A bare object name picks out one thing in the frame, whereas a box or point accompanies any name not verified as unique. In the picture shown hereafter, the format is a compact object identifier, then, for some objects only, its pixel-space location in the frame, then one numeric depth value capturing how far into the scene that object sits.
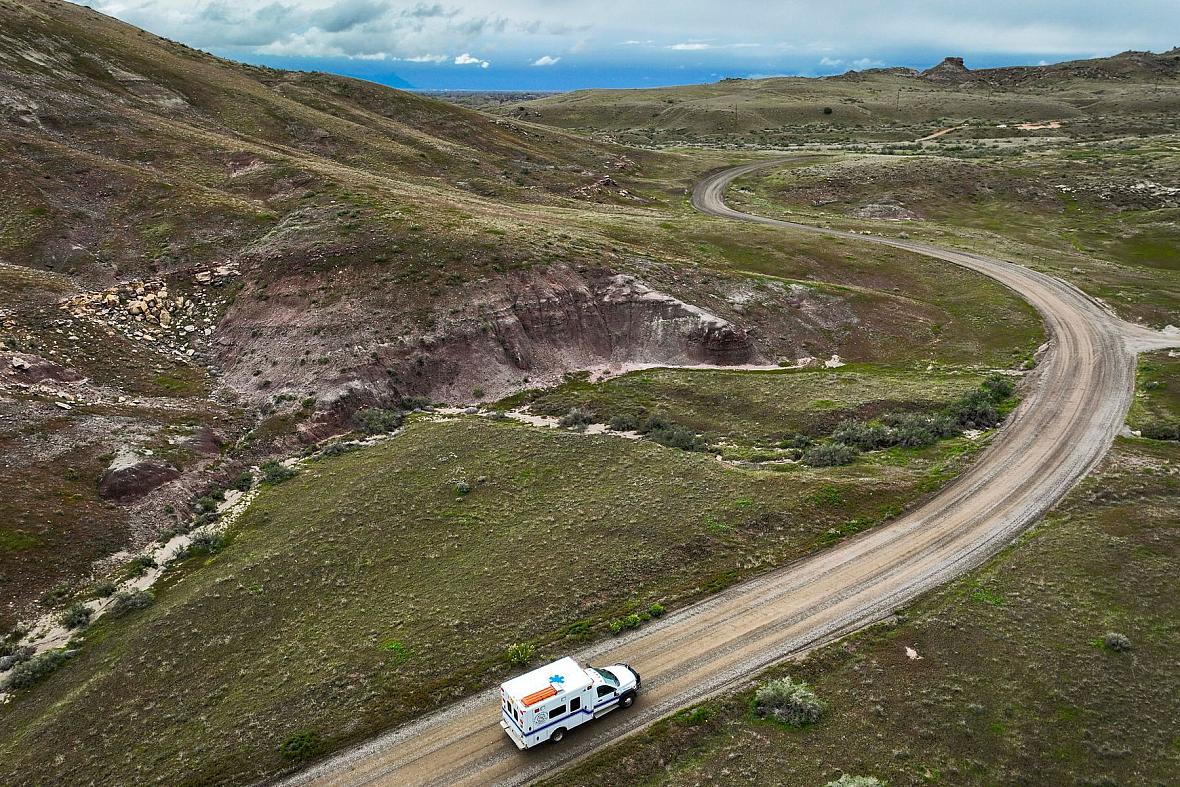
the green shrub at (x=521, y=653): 27.44
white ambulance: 23.00
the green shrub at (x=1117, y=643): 26.27
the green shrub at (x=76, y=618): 31.14
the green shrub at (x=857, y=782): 20.86
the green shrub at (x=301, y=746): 23.81
